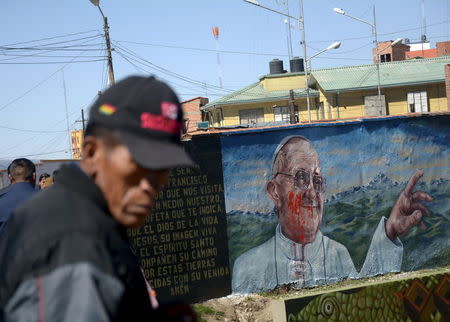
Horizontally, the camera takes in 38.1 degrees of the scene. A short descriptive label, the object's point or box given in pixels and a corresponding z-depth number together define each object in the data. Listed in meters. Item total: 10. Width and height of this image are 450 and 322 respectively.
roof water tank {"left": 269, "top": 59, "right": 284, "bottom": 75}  50.75
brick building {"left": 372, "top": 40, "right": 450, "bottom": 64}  52.56
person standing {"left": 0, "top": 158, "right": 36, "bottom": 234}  5.45
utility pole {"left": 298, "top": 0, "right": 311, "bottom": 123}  28.89
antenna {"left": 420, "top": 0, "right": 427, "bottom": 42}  67.31
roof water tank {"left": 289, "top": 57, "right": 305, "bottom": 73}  50.75
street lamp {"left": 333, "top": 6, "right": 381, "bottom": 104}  32.18
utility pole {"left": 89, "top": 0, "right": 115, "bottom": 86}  25.31
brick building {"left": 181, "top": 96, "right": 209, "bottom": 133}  47.44
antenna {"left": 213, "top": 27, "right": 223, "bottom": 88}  44.35
